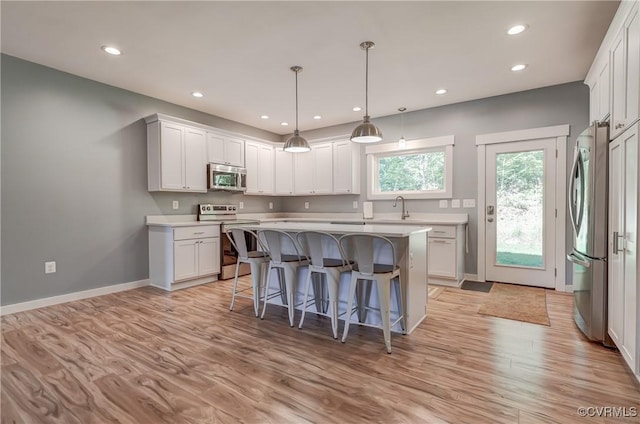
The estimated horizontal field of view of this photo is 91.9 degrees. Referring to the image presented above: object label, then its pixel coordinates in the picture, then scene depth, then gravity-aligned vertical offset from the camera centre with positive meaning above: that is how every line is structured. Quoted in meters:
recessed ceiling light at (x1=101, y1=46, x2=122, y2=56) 3.05 +1.59
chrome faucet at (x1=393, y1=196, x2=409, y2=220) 5.08 -0.08
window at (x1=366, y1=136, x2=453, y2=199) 4.84 +0.64
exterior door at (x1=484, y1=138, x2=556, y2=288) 4.10 -0.07
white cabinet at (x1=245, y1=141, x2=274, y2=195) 5.68 +0.77
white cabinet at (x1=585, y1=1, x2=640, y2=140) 1.97 +1.00
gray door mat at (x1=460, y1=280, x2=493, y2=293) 4.13 -1.09
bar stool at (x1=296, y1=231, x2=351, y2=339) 2.66 -0.52
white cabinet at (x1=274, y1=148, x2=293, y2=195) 6.20 +0.72
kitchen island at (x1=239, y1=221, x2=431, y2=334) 2.66 -0.48
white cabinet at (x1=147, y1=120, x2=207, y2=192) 4.29 +0.75
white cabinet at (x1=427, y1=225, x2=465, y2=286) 4.21 -0.66
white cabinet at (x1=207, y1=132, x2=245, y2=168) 4.97 +0.98
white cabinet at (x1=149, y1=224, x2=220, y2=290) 4.14 -0.66
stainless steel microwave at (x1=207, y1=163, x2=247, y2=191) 4.91 +0.51
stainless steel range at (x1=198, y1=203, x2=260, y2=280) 4.77 -0.28
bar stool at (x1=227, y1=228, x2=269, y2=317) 3.21 -0.53
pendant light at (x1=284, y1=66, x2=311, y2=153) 3.44 +0.71
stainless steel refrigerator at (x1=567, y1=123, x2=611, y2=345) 2.42 -0.18
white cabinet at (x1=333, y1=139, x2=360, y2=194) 5.54 +0.74
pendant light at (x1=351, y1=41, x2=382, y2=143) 2.98 +0.74
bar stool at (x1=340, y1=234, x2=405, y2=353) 2.39 -0.53
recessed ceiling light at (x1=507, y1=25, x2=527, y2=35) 2.70 +1.57
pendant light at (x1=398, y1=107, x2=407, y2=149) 5.00 +1.25
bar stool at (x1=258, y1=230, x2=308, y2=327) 2.96 -0.52
